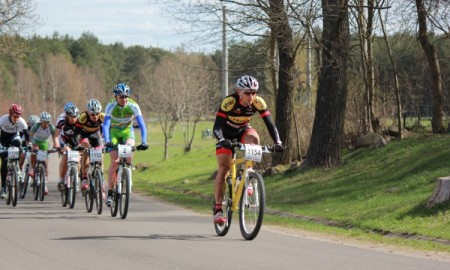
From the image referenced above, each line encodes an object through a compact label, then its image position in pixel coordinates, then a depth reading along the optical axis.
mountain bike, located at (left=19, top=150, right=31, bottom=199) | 20.42
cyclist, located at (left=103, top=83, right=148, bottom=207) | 15.21
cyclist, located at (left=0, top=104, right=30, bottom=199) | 19.62
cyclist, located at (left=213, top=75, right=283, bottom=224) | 11.85
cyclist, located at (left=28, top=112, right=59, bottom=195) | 20.14
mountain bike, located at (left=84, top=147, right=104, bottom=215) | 16.28
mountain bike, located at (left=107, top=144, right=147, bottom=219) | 14.91
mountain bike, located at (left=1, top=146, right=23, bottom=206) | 18.56
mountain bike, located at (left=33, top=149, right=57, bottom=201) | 19.53
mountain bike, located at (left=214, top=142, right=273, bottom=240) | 11.41
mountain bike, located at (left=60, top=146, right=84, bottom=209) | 17.39
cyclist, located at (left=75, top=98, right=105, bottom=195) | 17.14
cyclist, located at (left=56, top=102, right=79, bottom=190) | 18.33
